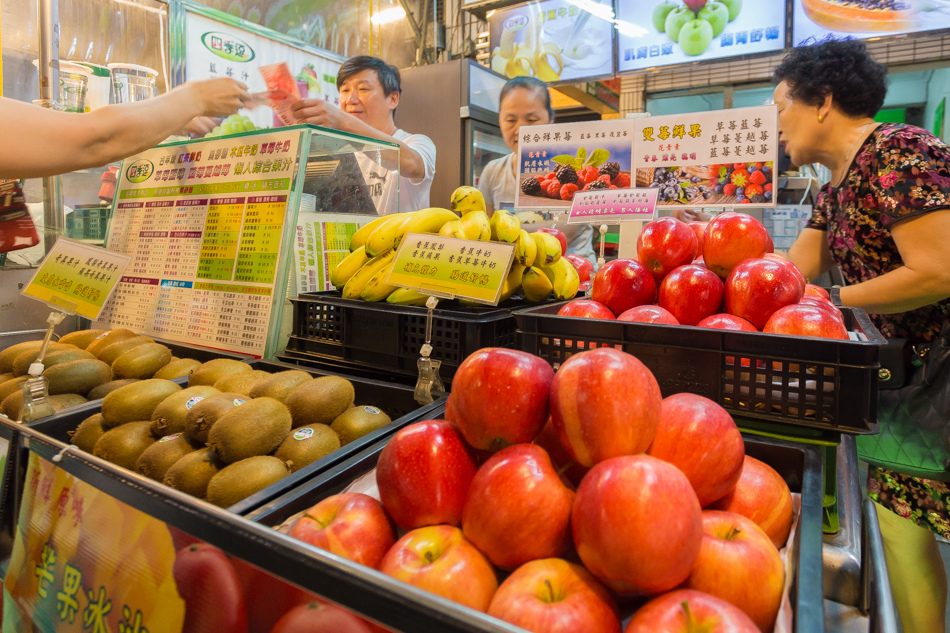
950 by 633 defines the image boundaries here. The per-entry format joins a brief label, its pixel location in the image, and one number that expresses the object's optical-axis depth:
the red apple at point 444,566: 0.57
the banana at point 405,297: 1.51
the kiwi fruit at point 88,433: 1.14
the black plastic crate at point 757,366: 0.87
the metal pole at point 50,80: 2.26
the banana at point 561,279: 1.70
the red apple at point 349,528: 0.65
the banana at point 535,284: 1.58
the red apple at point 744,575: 0.56
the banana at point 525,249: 1.54
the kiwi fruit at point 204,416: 1.05
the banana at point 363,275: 1.56
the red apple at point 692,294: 1.19
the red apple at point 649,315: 1.11
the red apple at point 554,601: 0.51
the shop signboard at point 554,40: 4.62
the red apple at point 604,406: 0.64
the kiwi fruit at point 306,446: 1.01
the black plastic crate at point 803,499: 0.51
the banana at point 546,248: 1.62
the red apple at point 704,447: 0.67
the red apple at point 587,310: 1.21
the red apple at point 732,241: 1.27
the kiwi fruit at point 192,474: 0.96
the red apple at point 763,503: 0.72
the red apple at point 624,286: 1.29
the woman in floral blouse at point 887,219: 1.63
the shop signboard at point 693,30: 4.01
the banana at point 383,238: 1.60
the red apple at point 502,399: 0.71
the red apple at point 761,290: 1.10
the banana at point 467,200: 1.73
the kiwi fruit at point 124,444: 1.08
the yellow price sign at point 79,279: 1.39
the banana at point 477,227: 1.53
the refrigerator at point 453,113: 5.14
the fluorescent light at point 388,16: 6.03
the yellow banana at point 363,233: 1.73
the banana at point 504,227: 1.56
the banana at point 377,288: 1.51
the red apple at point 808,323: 0.95
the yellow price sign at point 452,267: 1.13
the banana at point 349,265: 1.66
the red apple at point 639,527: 0.53
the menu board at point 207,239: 1.65
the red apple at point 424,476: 0.68
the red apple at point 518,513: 0.61
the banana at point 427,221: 1.58
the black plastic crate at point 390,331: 1.30
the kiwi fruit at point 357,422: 1.10
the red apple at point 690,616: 0.48
